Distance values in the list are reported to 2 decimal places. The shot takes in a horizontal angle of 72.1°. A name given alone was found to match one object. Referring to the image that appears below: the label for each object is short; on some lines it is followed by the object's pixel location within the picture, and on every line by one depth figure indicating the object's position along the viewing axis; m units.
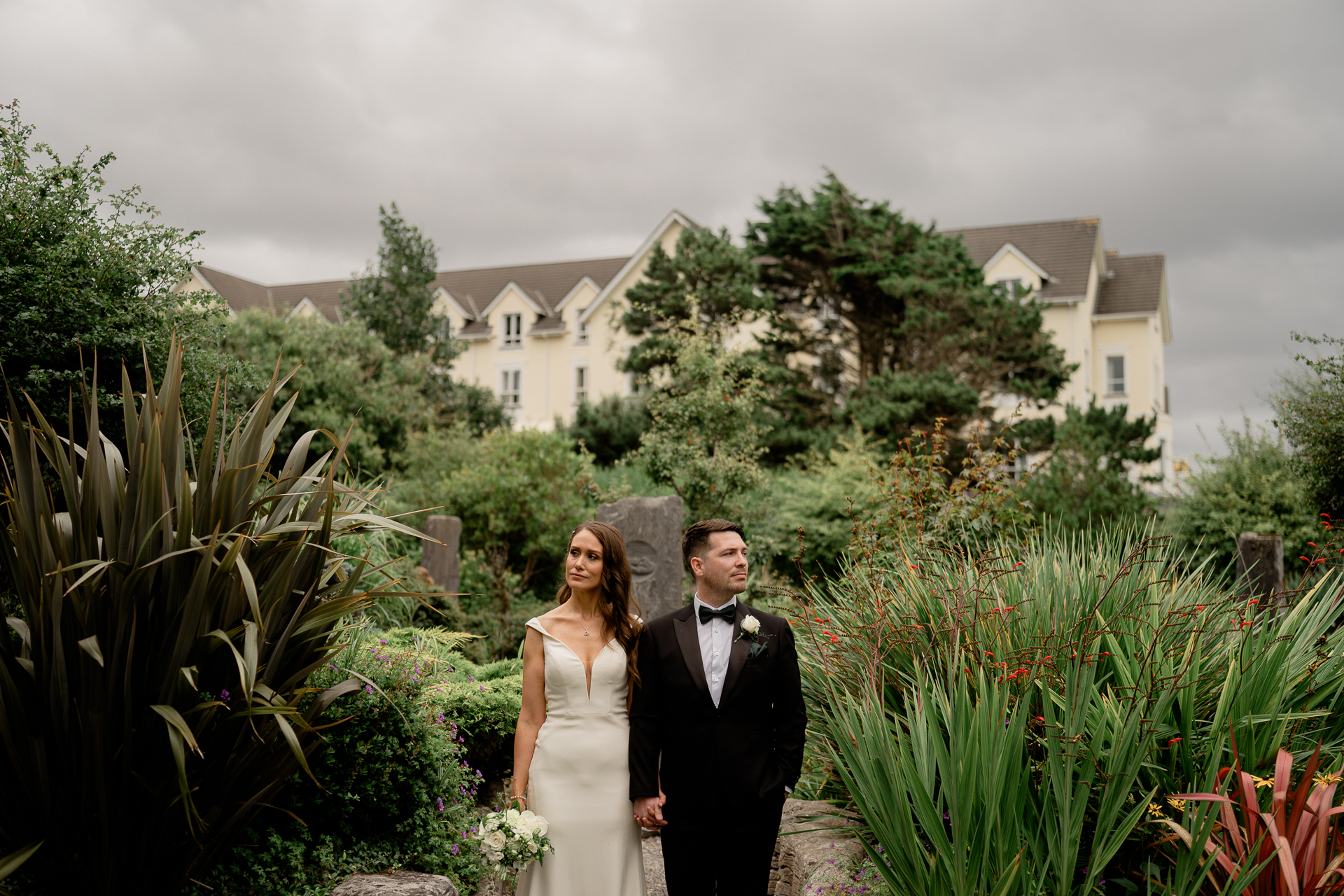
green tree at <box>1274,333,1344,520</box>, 8.31
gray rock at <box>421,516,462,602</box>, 11.15
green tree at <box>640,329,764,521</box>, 12.16
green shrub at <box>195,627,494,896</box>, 3.82
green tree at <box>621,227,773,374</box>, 20.61
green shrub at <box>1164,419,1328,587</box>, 12.73
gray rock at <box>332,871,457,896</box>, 3.84
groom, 3.50
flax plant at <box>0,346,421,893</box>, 3.25
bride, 3.59
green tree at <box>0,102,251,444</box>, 5.68
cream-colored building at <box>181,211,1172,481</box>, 28.42
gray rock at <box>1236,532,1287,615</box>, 9.16
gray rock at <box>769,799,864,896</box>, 4.09
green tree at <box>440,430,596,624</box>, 12.79
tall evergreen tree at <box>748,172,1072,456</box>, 18.94
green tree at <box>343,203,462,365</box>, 24.67
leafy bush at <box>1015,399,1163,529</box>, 13.22
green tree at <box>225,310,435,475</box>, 14.21
